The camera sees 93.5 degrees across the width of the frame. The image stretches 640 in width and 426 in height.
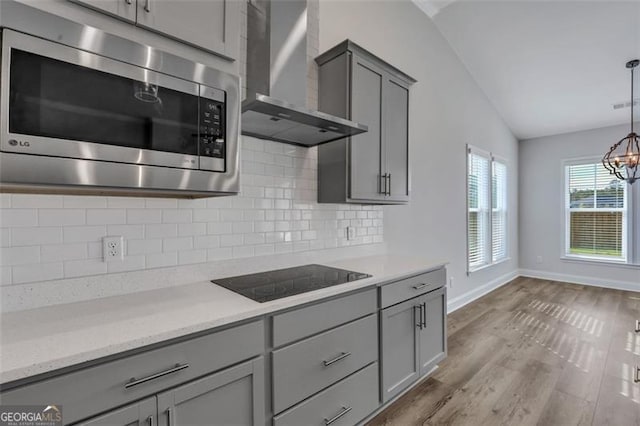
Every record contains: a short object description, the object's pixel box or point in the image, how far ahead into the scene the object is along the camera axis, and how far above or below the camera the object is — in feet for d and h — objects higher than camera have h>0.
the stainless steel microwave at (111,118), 2.95 +1.11
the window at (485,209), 14.49 +0.38
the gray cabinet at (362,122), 6.98 +2.28
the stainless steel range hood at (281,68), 5.76 +2.92
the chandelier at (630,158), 10.95 +2.22
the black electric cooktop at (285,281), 4.74 -1.22
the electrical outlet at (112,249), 4.53 -0.55
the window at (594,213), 16.55 +0.25
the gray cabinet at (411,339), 6.15 -2.80
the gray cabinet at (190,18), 3.59 +2.56
